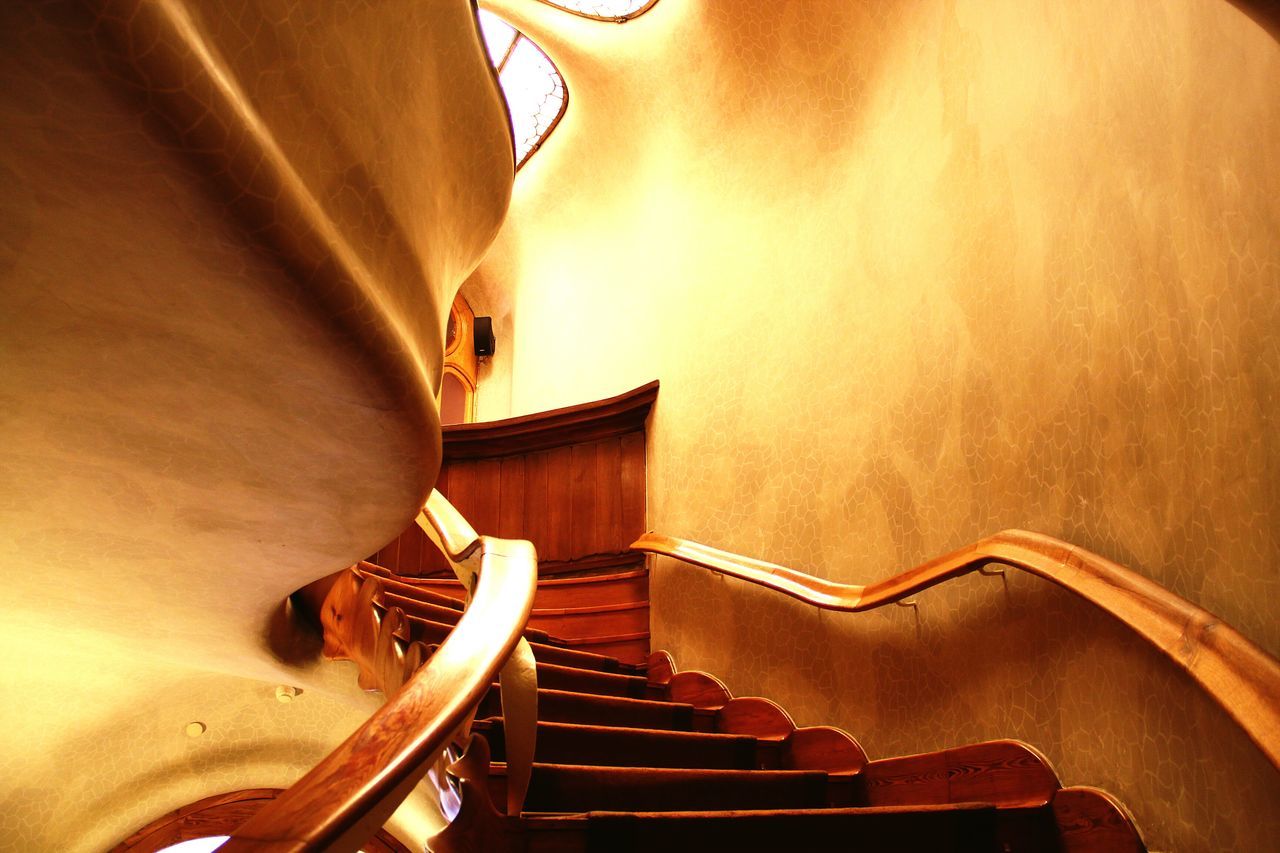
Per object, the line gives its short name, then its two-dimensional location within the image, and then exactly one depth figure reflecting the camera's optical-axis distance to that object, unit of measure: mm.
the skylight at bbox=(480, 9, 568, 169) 6059
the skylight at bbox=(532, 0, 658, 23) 5230
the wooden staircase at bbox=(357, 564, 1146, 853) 1804
